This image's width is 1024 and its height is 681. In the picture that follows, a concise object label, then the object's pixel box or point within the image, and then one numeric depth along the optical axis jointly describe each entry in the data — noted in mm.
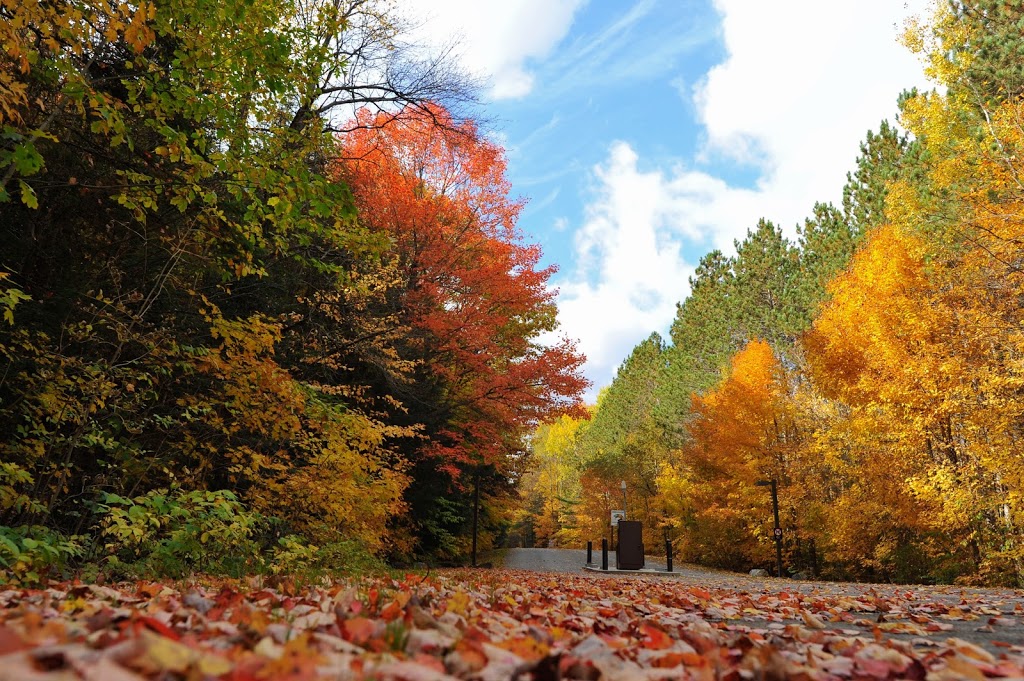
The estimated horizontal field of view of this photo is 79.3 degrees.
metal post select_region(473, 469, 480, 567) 24312
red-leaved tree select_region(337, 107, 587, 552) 17094
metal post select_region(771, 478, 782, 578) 21891
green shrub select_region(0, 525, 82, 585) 4145
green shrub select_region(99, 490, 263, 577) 5422
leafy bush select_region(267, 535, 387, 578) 6619
